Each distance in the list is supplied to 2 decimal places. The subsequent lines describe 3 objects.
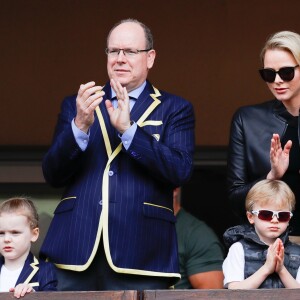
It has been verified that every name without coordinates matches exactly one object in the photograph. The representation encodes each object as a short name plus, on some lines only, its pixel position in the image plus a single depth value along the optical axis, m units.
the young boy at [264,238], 13.48
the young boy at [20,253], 13.47
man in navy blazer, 13.48
